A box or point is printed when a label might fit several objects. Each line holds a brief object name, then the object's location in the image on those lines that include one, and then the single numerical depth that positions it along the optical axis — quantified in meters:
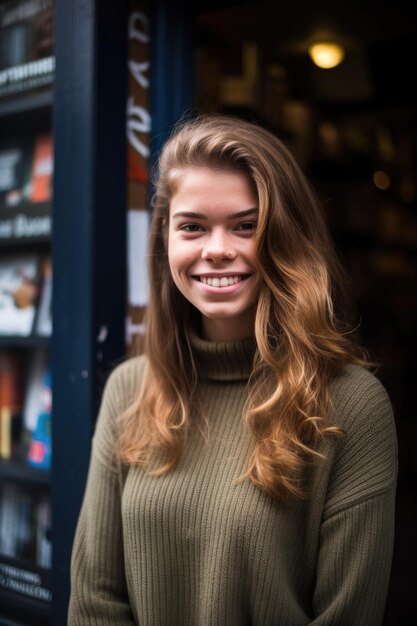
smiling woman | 1.27
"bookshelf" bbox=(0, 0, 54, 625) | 2.25
